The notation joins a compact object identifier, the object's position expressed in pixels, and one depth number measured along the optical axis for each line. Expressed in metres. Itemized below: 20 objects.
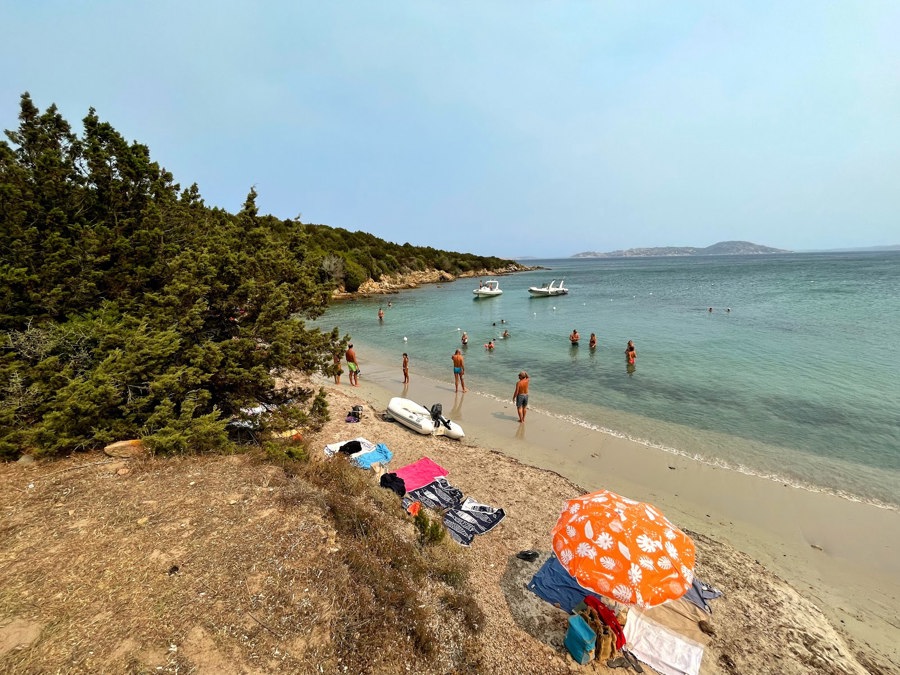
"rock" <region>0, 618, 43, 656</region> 3.39
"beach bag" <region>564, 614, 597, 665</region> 4.38
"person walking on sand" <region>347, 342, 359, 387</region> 15.62
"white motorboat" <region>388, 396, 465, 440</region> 10.75
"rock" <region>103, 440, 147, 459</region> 6.23
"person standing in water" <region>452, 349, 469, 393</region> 14.76
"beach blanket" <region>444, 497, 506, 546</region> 6.49
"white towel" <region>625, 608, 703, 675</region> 4.44
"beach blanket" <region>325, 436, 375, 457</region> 9.05
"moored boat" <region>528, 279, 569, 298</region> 50.34
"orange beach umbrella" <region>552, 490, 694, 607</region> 4.11
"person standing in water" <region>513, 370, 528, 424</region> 11.98
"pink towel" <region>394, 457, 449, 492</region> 7.97
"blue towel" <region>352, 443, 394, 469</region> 8.80
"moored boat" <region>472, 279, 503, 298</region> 48.38
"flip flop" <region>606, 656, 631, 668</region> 4.48
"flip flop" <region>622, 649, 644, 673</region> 4.48
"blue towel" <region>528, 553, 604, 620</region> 5.20
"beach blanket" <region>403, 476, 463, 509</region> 7.25
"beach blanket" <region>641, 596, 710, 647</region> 4.85
